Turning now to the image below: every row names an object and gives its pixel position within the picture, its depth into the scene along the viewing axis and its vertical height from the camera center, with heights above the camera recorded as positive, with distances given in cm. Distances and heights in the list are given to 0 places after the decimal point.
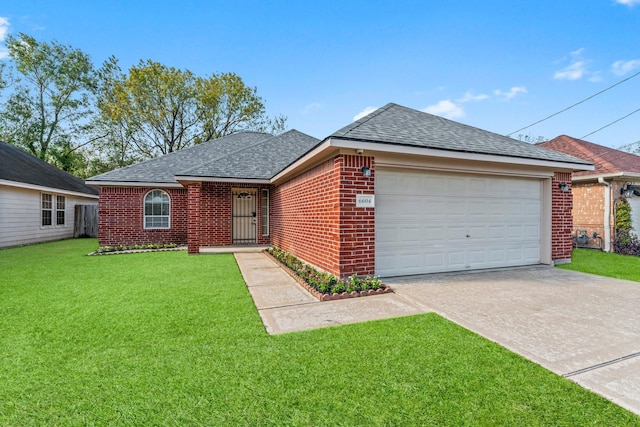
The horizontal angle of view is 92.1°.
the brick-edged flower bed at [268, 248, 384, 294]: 514 -124
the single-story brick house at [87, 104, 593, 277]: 569 +31
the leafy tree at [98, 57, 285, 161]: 2438 +870
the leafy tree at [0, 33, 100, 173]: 2392 +903
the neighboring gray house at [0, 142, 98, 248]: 1245 +60
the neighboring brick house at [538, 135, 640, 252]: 1058 +75
